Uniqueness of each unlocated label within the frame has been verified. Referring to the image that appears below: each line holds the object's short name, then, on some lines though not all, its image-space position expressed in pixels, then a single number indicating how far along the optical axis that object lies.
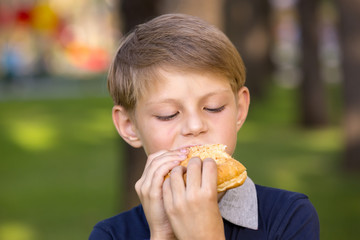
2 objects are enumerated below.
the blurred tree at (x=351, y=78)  10.13
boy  2.21
